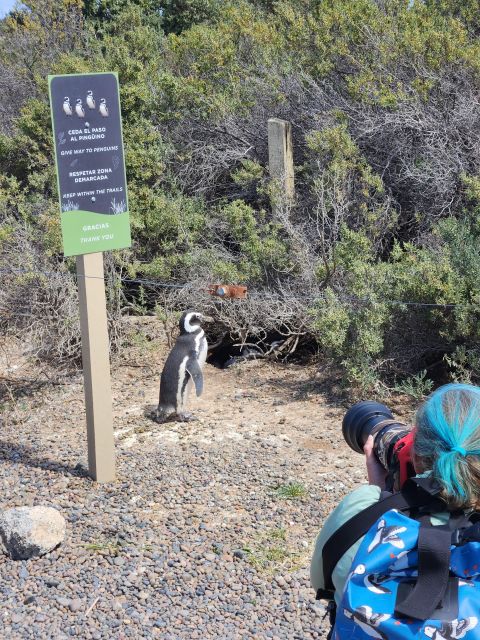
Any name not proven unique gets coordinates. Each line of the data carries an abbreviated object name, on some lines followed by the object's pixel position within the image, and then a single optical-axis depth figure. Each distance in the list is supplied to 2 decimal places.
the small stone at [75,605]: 3.43
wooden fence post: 8.04
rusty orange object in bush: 5.16
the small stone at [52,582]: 3.62
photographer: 1.43
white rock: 3.80
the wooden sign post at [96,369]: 4.48
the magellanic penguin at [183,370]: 5.64
